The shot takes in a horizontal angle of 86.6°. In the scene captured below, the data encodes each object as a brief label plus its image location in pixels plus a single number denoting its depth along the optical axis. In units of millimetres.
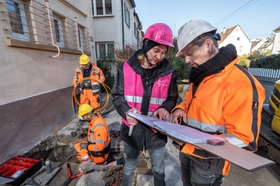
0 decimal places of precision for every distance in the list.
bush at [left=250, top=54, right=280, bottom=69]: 15227
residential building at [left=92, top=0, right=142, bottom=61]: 10328
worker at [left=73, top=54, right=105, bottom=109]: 4766
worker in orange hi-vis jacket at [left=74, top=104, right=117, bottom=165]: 2898
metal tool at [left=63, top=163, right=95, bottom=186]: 2404
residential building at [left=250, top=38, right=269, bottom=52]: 43391
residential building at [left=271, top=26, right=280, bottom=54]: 25206
